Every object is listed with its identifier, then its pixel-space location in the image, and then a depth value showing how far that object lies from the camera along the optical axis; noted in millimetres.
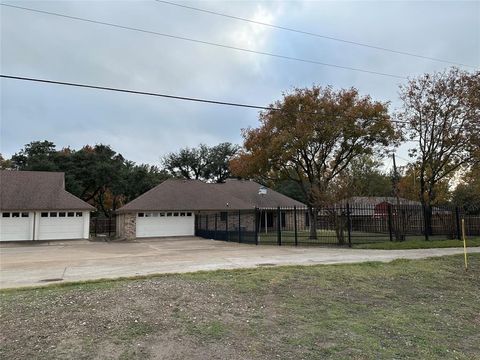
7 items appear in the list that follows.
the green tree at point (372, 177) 54438
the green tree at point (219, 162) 59969
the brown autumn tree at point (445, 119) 23945
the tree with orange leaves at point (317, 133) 26938
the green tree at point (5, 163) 51094
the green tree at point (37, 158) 43141
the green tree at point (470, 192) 29016
